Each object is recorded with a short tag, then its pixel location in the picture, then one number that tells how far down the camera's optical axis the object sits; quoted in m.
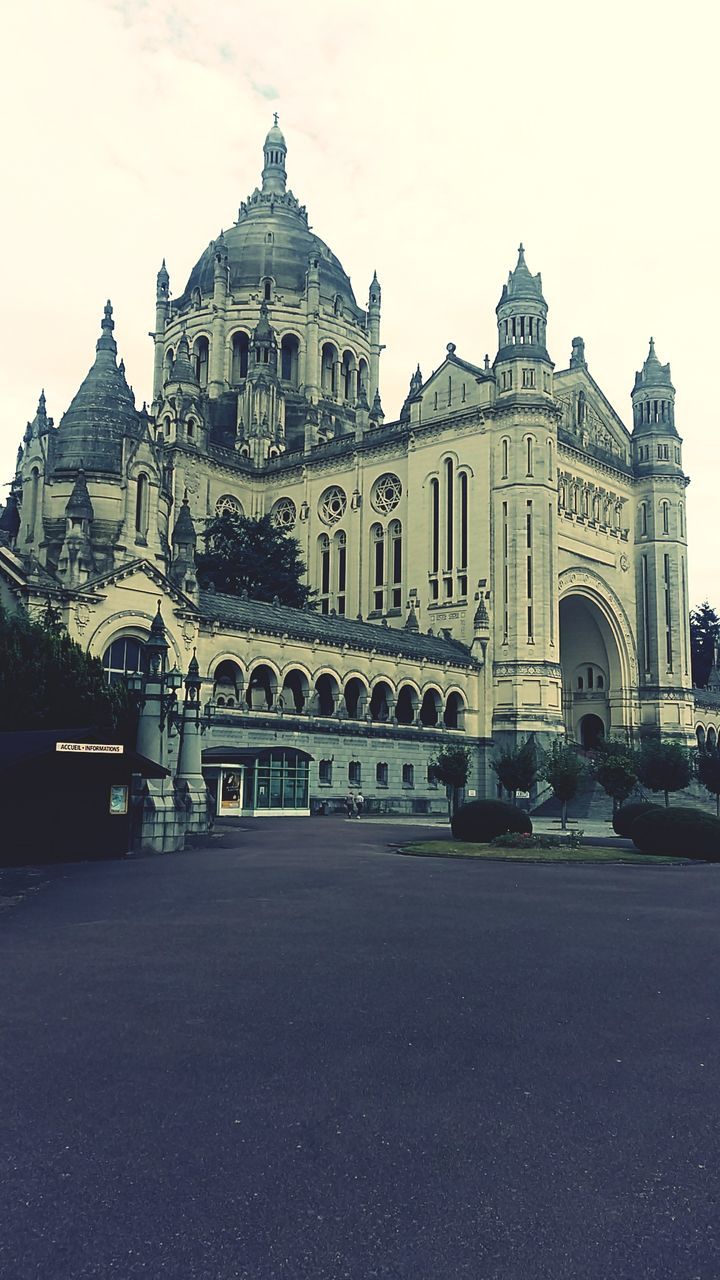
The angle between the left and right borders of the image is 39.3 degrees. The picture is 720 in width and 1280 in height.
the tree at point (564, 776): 40.97
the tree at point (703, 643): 104.50
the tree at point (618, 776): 41.78
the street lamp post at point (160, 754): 27.83
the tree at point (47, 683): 29.98
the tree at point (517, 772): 45.44
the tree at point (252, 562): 68.38
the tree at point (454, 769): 48.16
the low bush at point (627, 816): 35.81
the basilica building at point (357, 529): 48.25
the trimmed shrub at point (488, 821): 32.59
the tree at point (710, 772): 51.28
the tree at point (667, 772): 46.66
